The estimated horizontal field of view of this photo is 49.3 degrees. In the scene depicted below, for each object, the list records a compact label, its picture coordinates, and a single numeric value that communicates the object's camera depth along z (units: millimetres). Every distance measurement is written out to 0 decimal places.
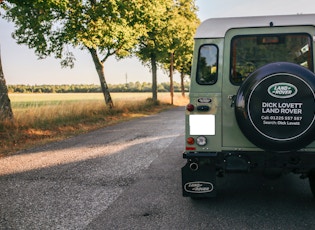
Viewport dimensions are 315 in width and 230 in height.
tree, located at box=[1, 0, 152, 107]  18156
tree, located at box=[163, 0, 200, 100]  29100
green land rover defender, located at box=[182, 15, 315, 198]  4211
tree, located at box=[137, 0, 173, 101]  21734
